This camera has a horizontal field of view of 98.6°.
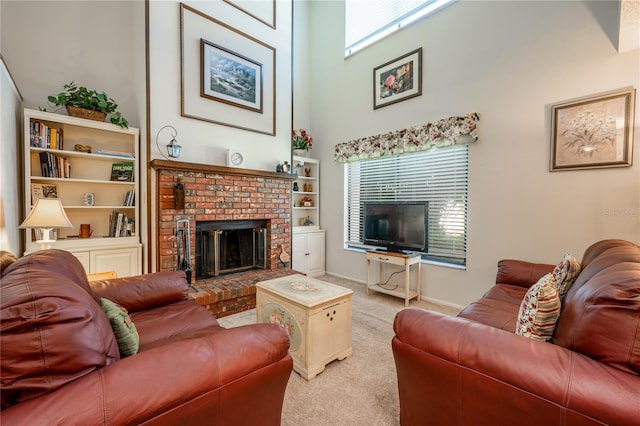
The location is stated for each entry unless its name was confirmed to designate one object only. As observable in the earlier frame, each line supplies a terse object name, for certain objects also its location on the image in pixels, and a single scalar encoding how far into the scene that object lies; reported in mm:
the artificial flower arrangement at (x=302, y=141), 4438
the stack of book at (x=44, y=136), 2574
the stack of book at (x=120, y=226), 3061
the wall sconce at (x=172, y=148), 2955
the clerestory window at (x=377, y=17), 3485
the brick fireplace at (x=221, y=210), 2902
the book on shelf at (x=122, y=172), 3092
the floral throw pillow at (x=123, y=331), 1063
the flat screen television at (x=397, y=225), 3266
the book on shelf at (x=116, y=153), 2949
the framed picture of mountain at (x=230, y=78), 3309
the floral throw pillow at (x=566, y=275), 1601
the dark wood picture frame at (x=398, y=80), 3475
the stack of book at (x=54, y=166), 2656
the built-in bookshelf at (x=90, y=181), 2637
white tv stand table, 3209
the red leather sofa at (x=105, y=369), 680
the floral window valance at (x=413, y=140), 3023
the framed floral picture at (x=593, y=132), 2203
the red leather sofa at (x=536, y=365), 825
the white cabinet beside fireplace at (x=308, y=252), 4310
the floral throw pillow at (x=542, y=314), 1167
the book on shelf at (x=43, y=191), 2664
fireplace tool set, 2998
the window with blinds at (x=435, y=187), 3217
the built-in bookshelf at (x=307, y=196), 4660
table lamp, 1951
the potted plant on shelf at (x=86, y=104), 2709
